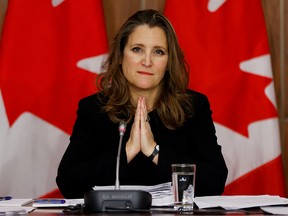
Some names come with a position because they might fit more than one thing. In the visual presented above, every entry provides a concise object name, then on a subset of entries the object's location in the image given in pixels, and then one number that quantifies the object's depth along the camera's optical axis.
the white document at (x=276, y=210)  3.73
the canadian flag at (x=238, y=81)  6.82
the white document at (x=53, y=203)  4.13
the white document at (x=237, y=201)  3.99
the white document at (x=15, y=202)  4.29
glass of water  3.92
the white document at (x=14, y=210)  3.68
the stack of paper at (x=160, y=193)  4.14
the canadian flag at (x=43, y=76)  6.70
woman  5.31
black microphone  3.73
